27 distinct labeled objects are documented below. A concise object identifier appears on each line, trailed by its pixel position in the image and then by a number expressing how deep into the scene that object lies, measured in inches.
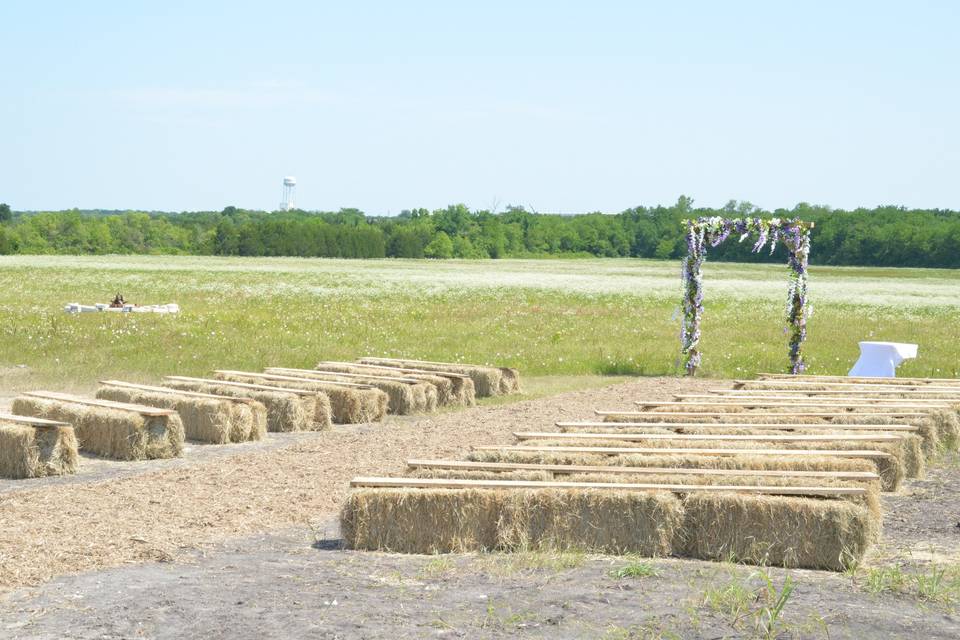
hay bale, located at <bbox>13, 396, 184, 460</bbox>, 561.0
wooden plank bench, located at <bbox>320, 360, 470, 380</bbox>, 798.4
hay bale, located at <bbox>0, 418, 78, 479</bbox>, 507.8
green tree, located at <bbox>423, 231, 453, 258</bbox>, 4810.5
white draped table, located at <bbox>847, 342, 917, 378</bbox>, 896.3
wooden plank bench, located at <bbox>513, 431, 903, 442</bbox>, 486.0
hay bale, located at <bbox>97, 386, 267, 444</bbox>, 616.1
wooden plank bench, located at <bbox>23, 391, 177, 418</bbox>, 564.0
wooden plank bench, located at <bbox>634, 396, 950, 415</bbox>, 607.2
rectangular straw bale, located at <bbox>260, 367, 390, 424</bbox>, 703.1
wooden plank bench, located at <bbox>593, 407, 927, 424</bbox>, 565.3
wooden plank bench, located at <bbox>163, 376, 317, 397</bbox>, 682.2
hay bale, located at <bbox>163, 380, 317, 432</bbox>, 661.3
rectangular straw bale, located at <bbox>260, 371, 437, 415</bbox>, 741.9
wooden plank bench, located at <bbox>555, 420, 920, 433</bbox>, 524.7
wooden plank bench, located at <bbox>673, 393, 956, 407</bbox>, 623.1
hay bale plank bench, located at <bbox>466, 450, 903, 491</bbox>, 414.0
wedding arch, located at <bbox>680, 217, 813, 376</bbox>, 954.7
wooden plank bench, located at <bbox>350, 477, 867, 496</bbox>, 359.6
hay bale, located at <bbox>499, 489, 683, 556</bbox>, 353.4
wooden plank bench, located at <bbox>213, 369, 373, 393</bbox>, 726.5
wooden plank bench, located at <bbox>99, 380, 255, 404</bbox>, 635.5
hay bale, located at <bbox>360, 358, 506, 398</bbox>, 836.0
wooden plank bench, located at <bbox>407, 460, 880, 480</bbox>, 389.1
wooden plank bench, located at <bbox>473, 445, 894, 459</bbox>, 438.3
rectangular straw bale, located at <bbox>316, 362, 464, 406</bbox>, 779.4
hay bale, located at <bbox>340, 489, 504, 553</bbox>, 362.9
